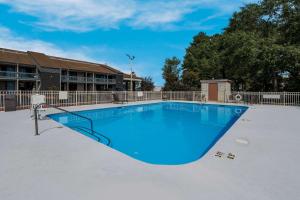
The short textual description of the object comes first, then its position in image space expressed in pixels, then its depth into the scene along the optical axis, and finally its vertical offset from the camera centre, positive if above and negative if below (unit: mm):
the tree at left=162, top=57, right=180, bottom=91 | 23248 +4030
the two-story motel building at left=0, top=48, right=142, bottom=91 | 19534 +3371
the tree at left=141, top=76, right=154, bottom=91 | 26756 +2107
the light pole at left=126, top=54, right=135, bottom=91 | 19385 +4760
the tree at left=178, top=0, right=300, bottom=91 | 13336 +4406
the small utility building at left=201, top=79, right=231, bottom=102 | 15584 +715
